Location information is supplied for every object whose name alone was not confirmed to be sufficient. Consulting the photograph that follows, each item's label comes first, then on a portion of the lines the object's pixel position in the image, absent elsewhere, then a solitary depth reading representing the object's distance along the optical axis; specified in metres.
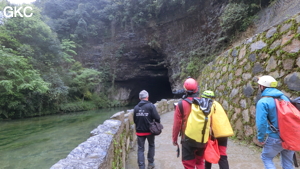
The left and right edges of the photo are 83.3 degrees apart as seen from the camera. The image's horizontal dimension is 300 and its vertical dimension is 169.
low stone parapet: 1.33
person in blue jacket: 1.86
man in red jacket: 2.08
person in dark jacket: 2.92
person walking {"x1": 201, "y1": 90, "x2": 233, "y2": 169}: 2.17
